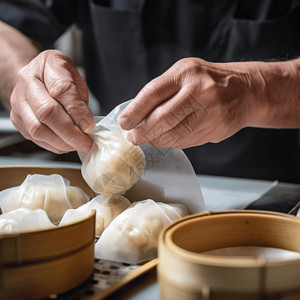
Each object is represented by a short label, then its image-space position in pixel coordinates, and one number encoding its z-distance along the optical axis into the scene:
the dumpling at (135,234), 0.48
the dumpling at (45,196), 0.56
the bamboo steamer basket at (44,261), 0.41
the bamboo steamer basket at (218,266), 0.37
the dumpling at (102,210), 0.52
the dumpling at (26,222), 0.46
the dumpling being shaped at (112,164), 0.53
